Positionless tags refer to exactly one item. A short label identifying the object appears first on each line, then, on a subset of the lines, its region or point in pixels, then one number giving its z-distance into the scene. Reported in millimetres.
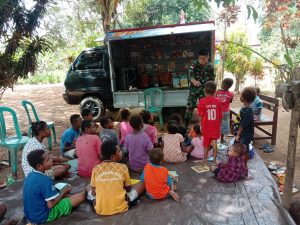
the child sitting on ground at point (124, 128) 4602
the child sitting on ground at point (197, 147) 4332
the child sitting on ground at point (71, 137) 4680
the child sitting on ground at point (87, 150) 3688
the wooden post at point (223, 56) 10200
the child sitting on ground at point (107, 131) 4371
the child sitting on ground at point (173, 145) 4082
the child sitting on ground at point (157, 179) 3049
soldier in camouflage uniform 5008
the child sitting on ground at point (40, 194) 2703
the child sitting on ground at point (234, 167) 3442
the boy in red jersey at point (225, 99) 4895
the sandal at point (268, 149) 5249
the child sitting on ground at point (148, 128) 4370
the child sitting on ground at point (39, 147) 3405
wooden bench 5375
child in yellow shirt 2822
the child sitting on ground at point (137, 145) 3838
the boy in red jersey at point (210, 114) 3928
